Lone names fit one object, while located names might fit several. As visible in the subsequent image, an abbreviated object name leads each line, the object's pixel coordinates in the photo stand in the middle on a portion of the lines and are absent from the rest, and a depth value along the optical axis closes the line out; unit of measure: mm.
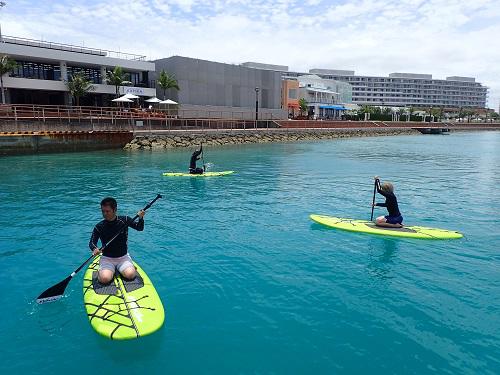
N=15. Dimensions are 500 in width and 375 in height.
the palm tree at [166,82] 54219
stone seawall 44241
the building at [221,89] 58844
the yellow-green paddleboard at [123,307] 6656
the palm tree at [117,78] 49812
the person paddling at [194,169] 24594
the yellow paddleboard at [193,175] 24719
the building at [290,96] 82688
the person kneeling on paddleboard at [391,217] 12555
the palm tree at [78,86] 46031
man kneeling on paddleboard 7910
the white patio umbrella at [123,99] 43391
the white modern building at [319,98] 99562
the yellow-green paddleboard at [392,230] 12328
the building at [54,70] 44003
